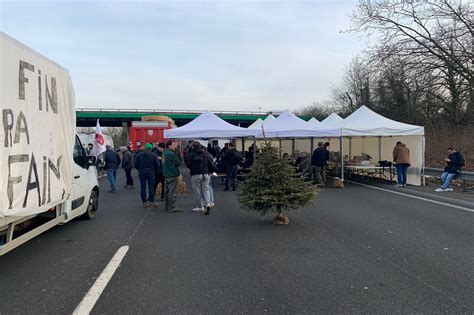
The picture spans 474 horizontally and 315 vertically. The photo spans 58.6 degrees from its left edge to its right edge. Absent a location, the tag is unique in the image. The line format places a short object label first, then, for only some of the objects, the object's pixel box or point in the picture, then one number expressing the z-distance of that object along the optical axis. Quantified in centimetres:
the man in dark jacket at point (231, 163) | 1489
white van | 456
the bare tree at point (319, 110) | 8072
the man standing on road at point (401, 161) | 1549
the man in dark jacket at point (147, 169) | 1101
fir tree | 814
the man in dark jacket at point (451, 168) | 1398
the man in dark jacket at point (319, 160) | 1594
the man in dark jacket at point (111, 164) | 1500
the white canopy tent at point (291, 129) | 1627
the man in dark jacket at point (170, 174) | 1005
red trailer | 2692
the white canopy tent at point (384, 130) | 1576
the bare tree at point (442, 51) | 2391
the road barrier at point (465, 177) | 1347
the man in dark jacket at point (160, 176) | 1218
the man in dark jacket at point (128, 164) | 1592
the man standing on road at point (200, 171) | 988
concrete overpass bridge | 7081
